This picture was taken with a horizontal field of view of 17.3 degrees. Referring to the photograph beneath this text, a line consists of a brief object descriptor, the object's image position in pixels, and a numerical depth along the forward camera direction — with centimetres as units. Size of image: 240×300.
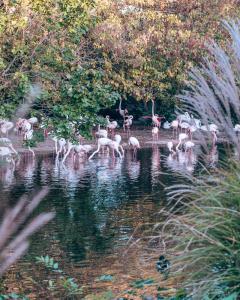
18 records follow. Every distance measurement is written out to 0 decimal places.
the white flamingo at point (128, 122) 3211
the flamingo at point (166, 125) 3419
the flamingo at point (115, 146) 2539
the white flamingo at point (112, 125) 3114
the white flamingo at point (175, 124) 3176
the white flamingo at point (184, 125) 3142
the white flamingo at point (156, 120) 3244
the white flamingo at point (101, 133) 2864
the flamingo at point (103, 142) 2579
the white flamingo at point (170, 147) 2631
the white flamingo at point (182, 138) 2835
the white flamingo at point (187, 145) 2654
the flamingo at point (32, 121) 2894
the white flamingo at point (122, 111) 3353
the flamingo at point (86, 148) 2455
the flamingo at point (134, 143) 2689
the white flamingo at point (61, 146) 2462
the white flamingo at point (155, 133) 3053
